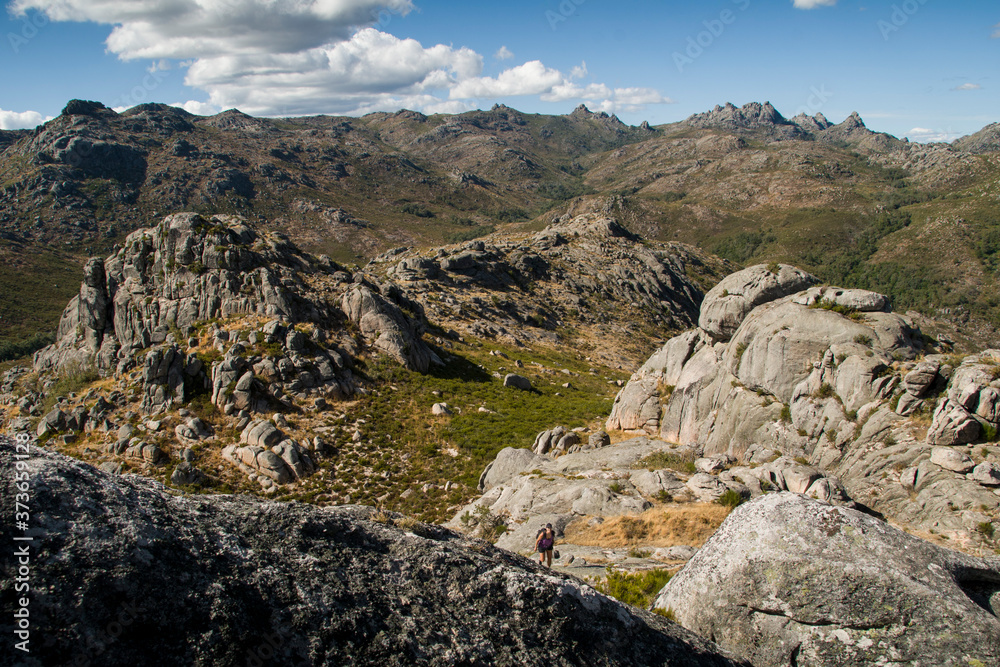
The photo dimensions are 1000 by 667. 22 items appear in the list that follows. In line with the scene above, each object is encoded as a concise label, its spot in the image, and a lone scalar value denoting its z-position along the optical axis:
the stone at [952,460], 18.36
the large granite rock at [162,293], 40.12
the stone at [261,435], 30.83
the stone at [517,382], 51.67
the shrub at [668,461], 26.75
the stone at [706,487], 21.88
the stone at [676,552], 16.67
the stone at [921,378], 21.77
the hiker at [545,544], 16.11
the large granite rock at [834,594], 7.41
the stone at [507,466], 29.58
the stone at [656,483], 22.91
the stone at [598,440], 33.62
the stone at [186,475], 27.36
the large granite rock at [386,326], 45.84
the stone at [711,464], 25.79
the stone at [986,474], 17.42
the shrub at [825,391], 25.38
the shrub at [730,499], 20.88
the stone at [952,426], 19.30
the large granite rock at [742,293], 33.00
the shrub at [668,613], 9.30
